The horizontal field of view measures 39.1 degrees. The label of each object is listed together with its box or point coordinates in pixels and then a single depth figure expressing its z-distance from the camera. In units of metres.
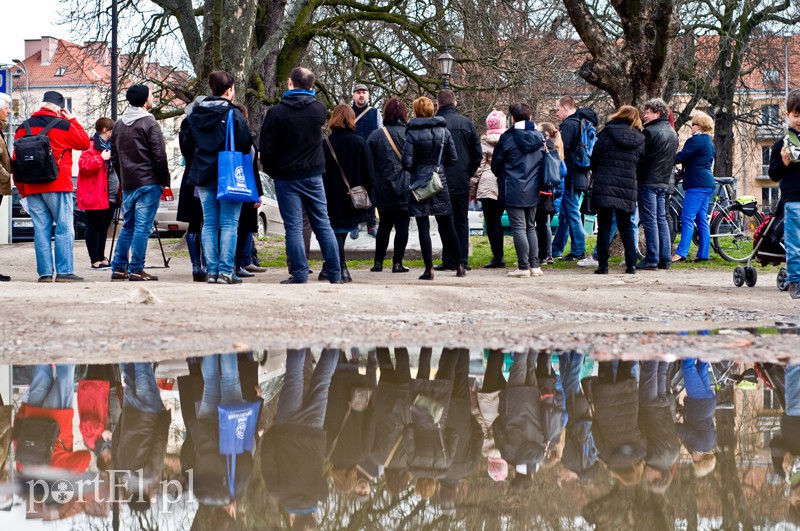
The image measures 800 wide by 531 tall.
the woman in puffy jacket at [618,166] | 12.54
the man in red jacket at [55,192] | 11.34
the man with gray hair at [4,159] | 11.14
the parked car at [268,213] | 22.31
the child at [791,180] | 9.50
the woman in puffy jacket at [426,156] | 11.83
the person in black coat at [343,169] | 11.73
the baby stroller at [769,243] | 10.53
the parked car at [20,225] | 24.30
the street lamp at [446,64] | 21.86
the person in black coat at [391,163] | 12.46
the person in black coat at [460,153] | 12.82
